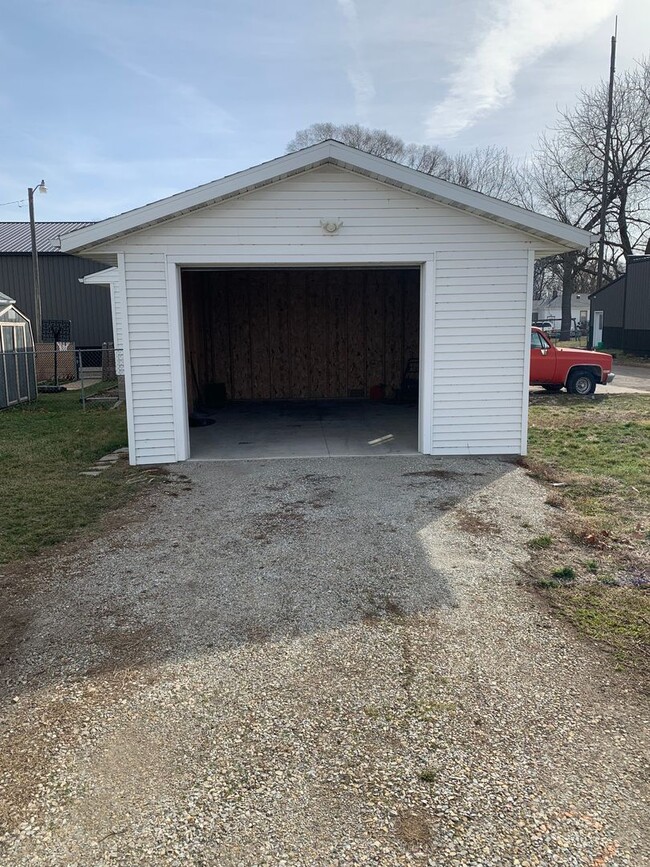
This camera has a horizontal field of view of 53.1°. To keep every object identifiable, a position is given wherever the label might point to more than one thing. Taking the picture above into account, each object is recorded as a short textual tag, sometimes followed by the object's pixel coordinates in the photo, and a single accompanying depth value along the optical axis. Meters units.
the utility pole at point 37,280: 20.84
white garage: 7.60
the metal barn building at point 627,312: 24.53
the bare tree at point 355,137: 39.31
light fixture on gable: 7.82
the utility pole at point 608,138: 28.83
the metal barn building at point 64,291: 24.08
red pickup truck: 14.04
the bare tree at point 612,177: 29.83
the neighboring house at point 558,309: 60.28
